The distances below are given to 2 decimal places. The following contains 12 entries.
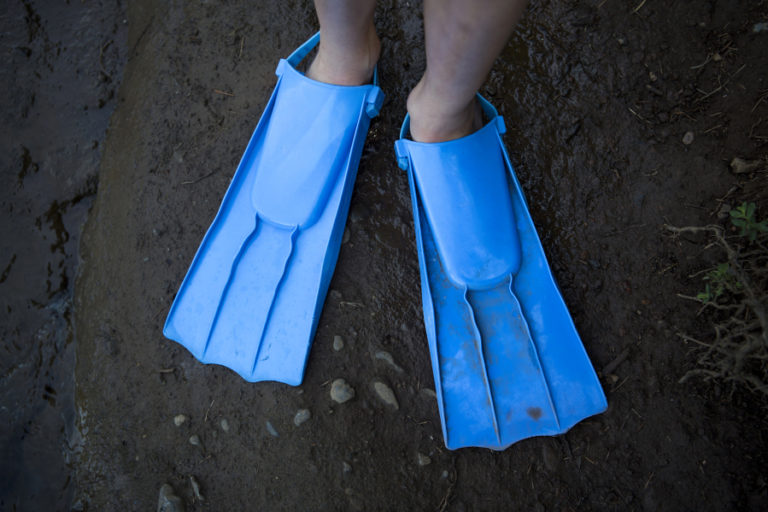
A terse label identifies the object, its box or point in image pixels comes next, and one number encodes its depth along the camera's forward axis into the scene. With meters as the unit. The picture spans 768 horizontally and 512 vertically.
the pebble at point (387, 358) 1.29
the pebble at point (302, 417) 1.27
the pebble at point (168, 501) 1.27
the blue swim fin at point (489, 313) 1.18
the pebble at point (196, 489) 1.28
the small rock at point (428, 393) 1.28
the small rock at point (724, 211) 1.28
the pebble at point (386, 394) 1.27
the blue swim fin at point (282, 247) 1.24
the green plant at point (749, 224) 1.10
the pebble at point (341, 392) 1.27
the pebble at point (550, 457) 1.23
